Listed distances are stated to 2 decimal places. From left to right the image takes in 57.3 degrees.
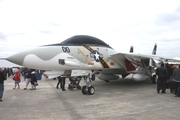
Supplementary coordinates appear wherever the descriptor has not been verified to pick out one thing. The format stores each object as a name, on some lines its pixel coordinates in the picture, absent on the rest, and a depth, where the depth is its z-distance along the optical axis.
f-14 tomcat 7.00
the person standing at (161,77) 8.53
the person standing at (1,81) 7.45
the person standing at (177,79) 7.62
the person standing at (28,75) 11.51
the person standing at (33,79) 11.50
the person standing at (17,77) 11.93
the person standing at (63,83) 10.45
